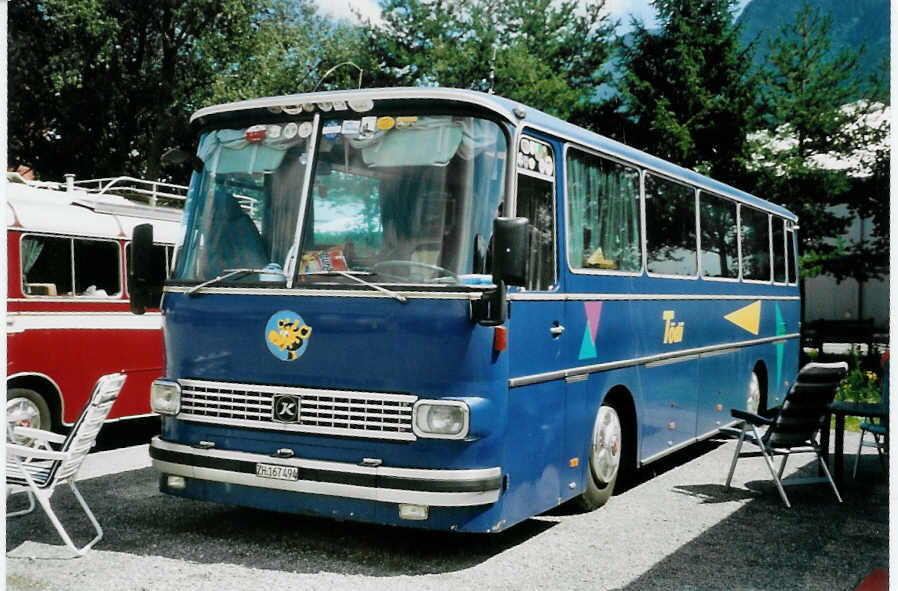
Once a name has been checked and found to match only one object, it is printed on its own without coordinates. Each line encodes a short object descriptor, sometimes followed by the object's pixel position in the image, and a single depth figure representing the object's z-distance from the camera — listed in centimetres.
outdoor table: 840
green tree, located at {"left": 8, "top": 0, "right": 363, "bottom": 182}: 1942
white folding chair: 614
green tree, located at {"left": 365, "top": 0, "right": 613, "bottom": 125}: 2464
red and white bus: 959
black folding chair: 820
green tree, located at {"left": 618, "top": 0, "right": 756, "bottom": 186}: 2036
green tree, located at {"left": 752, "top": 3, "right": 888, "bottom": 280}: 1716
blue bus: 578
